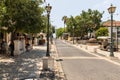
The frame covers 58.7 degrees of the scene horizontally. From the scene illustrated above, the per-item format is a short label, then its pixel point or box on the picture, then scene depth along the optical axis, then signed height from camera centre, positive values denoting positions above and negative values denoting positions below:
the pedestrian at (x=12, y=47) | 9.82 -0.91
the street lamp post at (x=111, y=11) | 9.93 +2.43
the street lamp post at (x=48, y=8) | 9.20 +2.49
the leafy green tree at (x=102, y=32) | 31.43 +1.46
